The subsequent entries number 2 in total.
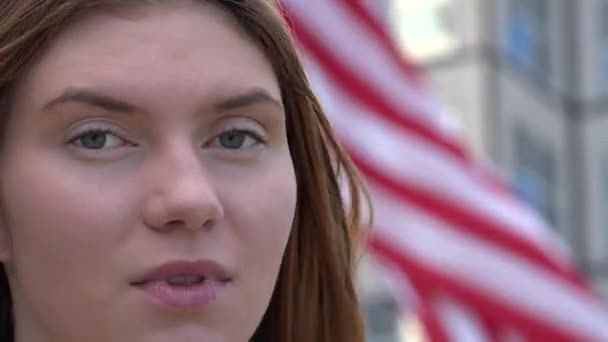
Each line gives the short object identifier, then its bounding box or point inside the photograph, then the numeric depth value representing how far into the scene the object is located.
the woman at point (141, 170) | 1.07
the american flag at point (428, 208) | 4.41
